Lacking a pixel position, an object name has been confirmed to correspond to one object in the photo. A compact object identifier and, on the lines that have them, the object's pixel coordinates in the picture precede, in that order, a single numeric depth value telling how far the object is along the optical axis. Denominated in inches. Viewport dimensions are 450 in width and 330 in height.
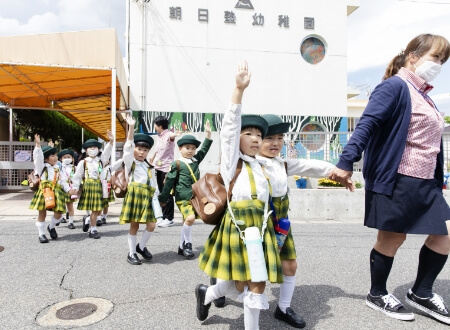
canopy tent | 355.6
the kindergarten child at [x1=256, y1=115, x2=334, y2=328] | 101.1
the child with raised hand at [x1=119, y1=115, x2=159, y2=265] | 168.6
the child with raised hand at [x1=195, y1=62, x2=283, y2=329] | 87.0
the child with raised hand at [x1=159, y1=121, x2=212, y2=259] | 177.8
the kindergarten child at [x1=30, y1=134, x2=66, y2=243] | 218.6
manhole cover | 109.1
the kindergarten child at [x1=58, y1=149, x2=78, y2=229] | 244.4
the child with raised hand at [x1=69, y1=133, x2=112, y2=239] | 240.4
